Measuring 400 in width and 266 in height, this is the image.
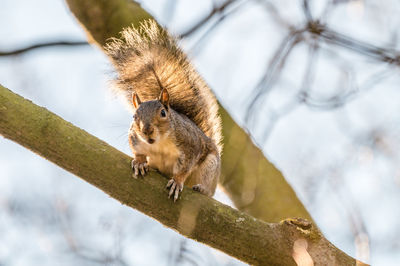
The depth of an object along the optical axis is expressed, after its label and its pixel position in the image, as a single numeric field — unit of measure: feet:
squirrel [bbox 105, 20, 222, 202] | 16.19
